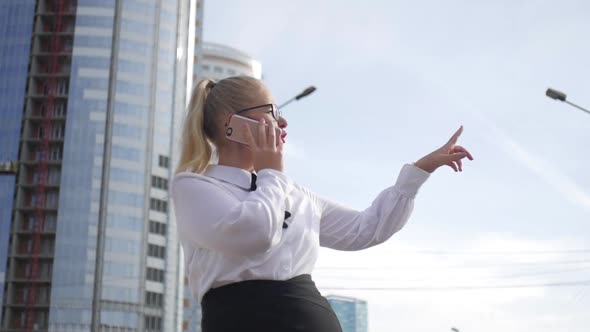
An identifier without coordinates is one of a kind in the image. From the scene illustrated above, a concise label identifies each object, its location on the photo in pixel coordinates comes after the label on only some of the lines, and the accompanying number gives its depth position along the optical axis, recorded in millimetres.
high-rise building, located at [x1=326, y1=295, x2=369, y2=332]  176250
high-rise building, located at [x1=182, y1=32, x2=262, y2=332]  103562
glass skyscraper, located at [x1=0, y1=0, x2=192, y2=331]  61531
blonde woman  1743
